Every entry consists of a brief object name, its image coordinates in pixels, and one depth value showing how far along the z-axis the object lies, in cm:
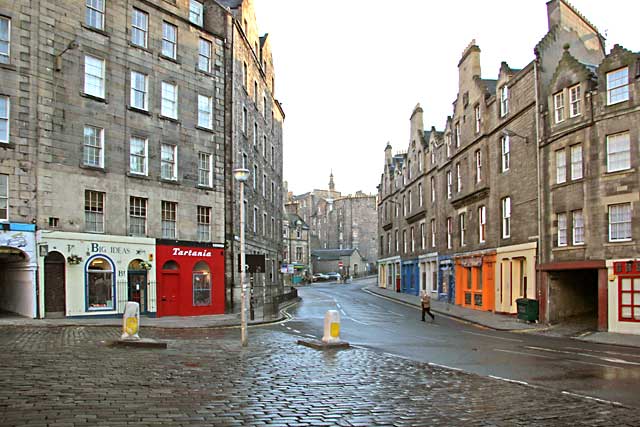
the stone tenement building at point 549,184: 2447
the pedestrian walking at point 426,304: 2864
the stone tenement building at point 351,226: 11612
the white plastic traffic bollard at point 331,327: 1667
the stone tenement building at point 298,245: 10069
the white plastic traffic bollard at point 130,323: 1600
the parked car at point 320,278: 9864
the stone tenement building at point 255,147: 3438
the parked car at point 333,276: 9866
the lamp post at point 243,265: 1670
